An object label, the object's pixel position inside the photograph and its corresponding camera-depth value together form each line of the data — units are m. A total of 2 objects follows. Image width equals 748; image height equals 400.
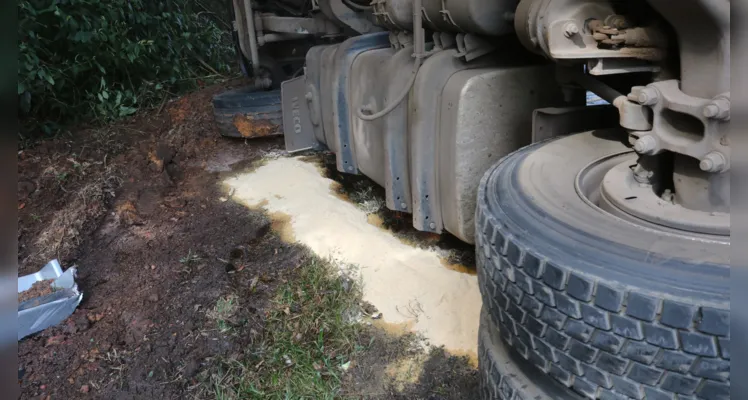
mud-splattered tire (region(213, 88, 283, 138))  4.83
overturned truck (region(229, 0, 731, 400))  1.16
